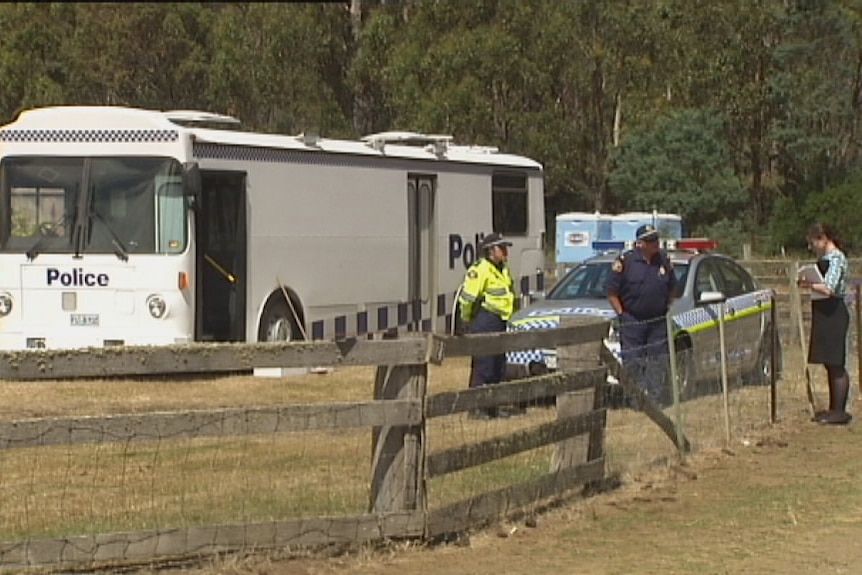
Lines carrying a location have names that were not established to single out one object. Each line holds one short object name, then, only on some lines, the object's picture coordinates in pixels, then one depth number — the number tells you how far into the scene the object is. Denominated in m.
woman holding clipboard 13.58
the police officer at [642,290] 12.85
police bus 17.33
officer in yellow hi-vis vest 14.18
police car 13.05
